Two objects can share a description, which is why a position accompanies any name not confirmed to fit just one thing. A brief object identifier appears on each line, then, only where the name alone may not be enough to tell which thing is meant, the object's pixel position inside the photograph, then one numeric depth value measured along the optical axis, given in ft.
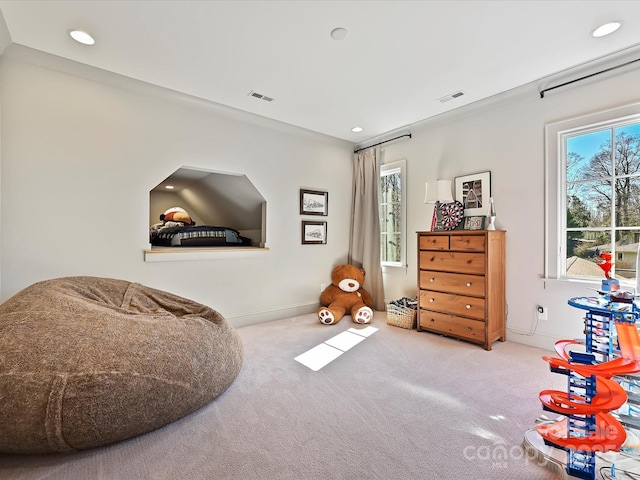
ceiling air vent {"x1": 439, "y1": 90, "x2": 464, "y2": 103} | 9.85
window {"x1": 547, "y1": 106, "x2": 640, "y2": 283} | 7.98
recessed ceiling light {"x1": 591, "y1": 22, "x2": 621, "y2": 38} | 6.61
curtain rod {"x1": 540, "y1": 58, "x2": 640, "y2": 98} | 7.67
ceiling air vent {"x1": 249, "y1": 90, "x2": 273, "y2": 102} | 9.89
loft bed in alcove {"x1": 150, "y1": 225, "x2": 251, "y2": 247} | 11.18
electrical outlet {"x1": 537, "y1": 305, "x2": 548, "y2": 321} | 9.22
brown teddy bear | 12.90
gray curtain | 14.02
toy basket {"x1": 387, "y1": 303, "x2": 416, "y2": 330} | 11.32
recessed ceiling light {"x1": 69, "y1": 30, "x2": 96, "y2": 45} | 7.06
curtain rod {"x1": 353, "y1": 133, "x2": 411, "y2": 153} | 12.99
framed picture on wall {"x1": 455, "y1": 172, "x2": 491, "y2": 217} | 10.53
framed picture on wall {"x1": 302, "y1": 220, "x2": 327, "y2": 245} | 13.46
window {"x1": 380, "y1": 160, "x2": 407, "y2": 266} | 13.43
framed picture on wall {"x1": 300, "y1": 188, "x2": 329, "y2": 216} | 13.39
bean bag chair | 4.38
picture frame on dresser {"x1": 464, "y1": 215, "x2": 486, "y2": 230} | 10.36
